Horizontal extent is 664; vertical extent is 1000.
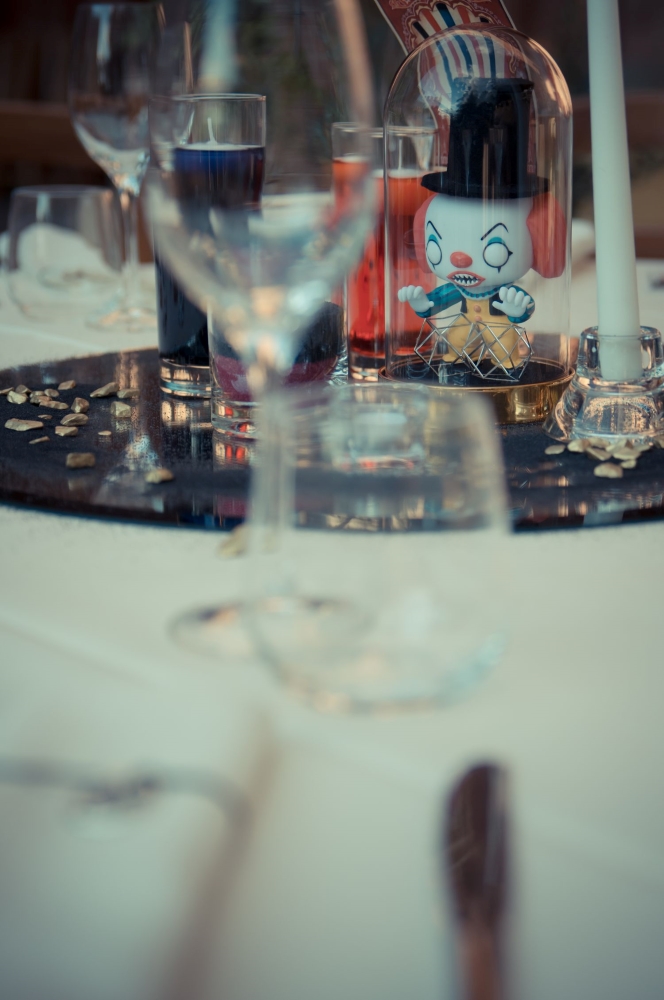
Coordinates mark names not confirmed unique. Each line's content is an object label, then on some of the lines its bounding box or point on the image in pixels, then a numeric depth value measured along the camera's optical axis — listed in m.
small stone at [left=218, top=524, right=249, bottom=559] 0.50
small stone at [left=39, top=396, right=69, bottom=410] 0.74
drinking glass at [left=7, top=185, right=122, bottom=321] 1.05
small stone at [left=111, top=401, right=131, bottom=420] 0.72
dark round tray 0.55
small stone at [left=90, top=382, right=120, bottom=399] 0.77
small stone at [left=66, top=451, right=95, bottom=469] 0.61
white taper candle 0.60
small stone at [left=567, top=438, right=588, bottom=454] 0.62
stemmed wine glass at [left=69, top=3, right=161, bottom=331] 1.11
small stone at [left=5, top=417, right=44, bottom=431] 0.68
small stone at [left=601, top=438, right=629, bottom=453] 0.62
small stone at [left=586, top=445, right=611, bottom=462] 0.61
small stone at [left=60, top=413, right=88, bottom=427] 0.69
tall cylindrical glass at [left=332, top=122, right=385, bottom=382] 0.81
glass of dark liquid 0.44
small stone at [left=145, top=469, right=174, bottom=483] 0.59
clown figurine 0.66
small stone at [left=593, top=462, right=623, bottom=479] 0.59
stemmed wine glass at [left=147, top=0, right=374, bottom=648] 0.39
